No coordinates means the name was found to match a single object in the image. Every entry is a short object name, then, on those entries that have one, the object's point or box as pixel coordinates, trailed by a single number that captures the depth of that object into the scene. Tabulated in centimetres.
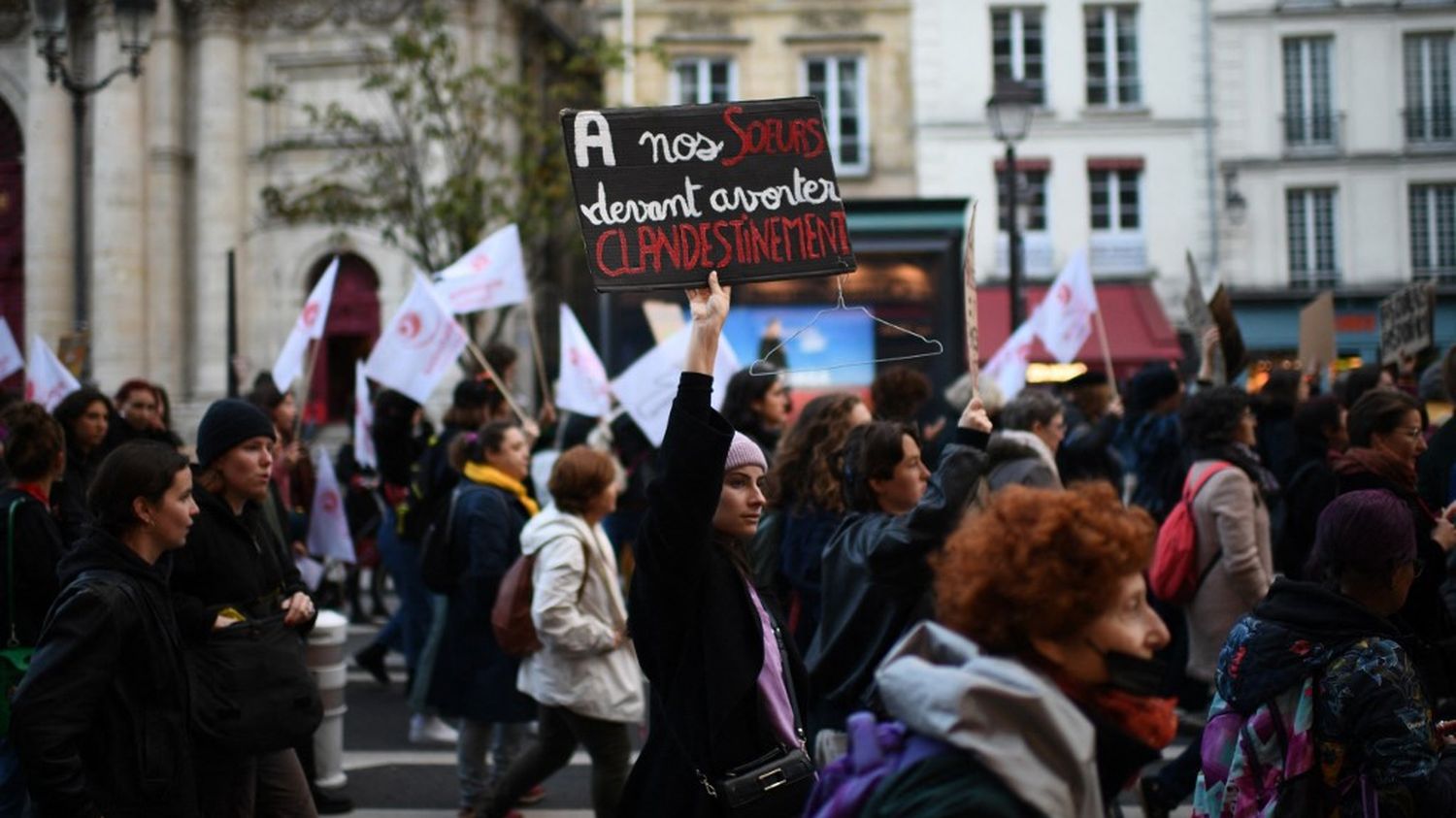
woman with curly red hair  229
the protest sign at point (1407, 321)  982
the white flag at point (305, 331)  977
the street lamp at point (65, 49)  1221
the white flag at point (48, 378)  1026
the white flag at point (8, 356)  1102
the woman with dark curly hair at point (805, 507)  541
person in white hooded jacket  600
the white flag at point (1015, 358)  1155
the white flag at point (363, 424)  1148
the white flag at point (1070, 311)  1144
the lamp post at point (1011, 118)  1407
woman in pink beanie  352
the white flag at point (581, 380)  1117
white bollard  712
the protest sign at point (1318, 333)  1102
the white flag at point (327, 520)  906
